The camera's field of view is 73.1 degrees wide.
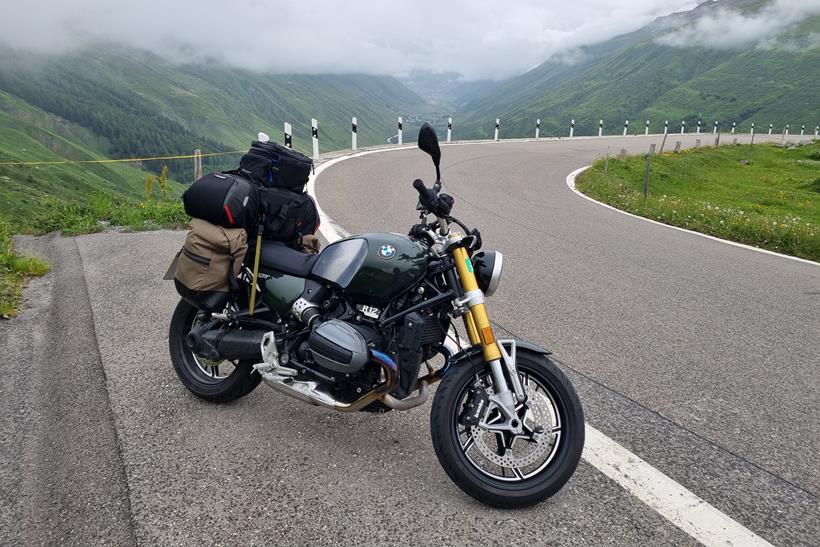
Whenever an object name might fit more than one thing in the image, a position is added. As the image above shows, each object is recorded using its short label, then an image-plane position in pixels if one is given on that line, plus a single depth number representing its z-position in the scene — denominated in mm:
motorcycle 2625
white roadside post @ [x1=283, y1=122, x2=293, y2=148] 13514
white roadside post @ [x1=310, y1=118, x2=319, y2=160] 17078
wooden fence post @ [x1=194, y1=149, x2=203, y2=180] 10412
